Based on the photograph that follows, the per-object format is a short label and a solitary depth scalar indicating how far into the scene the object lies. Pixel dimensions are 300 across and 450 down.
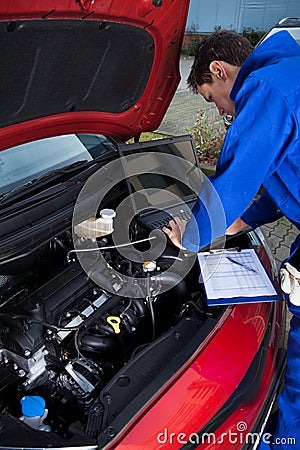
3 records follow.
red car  1.30
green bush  4.74
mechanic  1.23
